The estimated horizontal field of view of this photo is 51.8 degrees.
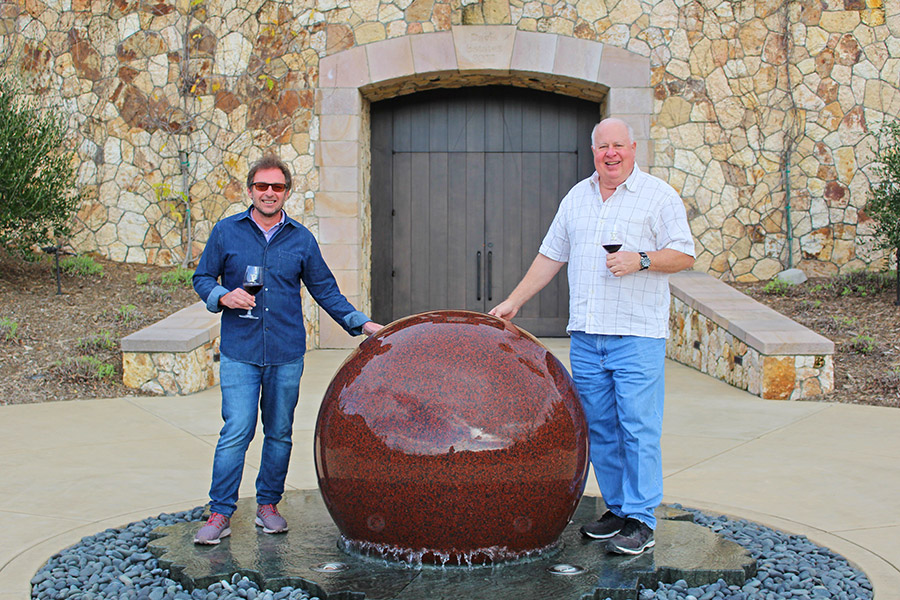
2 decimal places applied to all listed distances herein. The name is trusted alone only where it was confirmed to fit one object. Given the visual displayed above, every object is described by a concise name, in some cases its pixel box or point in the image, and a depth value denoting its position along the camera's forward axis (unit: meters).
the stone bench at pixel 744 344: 8.46
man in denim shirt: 4.28
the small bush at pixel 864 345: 9.45
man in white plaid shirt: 4.13
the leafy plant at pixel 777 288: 11.55
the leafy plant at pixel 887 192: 10.77
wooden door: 12.84
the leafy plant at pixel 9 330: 9.53
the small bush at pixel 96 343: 9.46
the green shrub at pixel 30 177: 10.75
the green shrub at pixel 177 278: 11.78
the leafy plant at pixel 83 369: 8.80
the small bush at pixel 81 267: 12.01
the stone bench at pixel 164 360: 8.71
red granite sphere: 3.68
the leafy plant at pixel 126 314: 10.41
